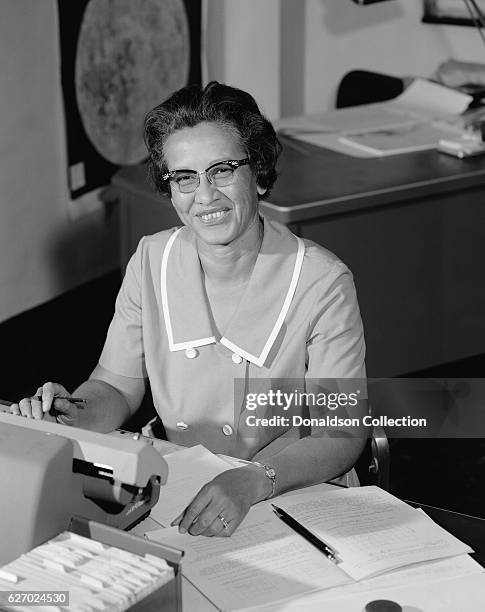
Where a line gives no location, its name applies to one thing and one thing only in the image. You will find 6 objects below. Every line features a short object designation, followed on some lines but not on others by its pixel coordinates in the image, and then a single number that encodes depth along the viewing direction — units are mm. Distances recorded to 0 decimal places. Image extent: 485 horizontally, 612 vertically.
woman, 2290
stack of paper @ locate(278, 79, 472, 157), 3844
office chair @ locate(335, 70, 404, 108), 4794
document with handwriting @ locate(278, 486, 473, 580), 1923
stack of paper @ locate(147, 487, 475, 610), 1879
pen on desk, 1931
